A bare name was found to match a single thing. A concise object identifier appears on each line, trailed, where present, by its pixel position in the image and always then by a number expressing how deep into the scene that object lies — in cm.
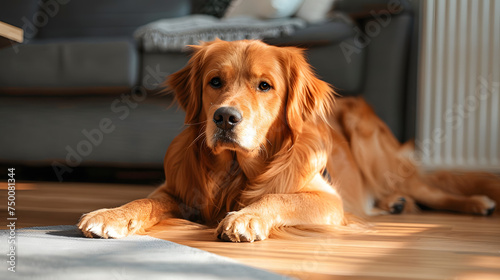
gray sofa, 233
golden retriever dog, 130
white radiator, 293
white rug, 88
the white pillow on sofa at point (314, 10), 260
